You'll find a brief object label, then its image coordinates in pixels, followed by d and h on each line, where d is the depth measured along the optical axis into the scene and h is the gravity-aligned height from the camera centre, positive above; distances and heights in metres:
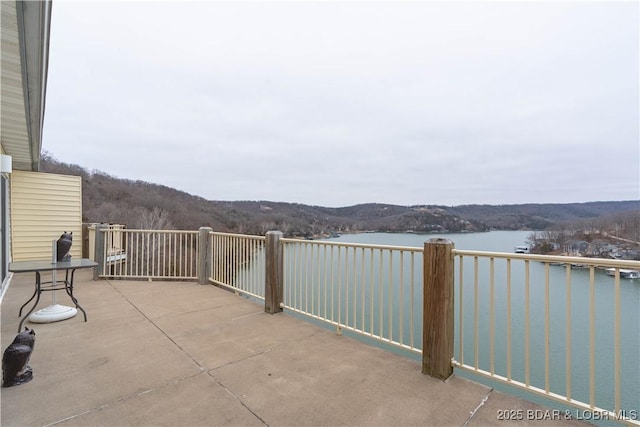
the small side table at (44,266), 3.10 -0.55
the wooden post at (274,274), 3.71 -0.73
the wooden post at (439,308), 2.16 -0.69
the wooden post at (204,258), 5.28 -0.75
